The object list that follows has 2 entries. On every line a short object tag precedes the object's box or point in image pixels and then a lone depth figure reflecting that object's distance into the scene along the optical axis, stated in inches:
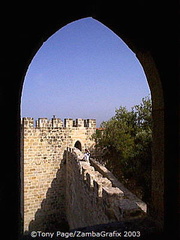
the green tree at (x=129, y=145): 386.9
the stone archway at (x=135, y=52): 57.1
